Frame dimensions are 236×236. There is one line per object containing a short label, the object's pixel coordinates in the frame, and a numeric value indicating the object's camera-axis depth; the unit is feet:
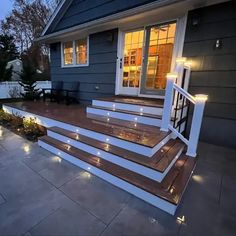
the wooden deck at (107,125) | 7.75
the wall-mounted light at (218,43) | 9.60
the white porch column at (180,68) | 8.87
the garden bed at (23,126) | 12.15
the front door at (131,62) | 13.79
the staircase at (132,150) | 6.12
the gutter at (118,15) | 9.62
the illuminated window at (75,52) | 17.88
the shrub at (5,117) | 15.92
